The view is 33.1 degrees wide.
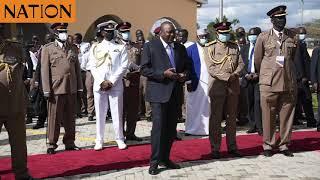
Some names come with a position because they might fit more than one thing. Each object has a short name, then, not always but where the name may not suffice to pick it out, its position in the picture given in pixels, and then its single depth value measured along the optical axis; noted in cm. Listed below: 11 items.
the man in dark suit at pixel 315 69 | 1027
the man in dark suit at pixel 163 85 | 709
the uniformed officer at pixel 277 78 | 799
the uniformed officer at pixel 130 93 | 972
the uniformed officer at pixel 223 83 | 812
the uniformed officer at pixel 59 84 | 850
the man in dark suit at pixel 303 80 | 1057
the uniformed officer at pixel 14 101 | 650
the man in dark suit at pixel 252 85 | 1016
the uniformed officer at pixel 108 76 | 873
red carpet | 732
